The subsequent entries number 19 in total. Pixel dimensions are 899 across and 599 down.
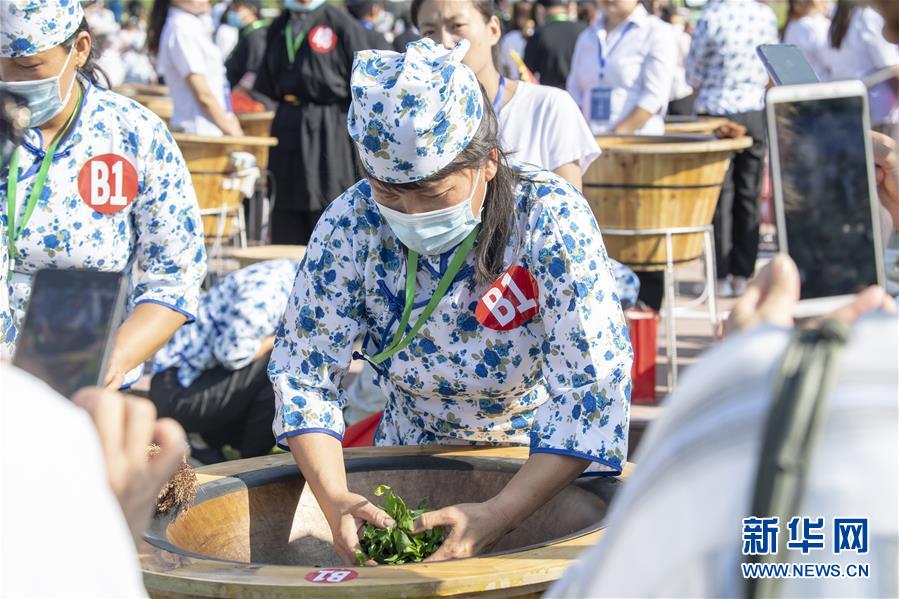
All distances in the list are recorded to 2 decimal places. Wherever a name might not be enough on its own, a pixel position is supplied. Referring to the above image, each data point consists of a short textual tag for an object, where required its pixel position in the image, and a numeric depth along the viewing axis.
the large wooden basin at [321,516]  1.95
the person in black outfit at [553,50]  9.97
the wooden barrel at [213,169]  6.28
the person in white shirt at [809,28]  9.23
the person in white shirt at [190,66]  7.15
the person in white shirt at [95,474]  1.05
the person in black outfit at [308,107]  6.82
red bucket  5.44
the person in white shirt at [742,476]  0.99
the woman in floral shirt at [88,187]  2.80
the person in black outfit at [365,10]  9.22
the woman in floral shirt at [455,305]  2.29
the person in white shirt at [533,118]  3.96
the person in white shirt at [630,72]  6.64
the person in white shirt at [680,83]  10.42
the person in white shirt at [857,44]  7.52
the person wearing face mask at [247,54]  8.87
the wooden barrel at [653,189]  5.28
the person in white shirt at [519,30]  13.23
